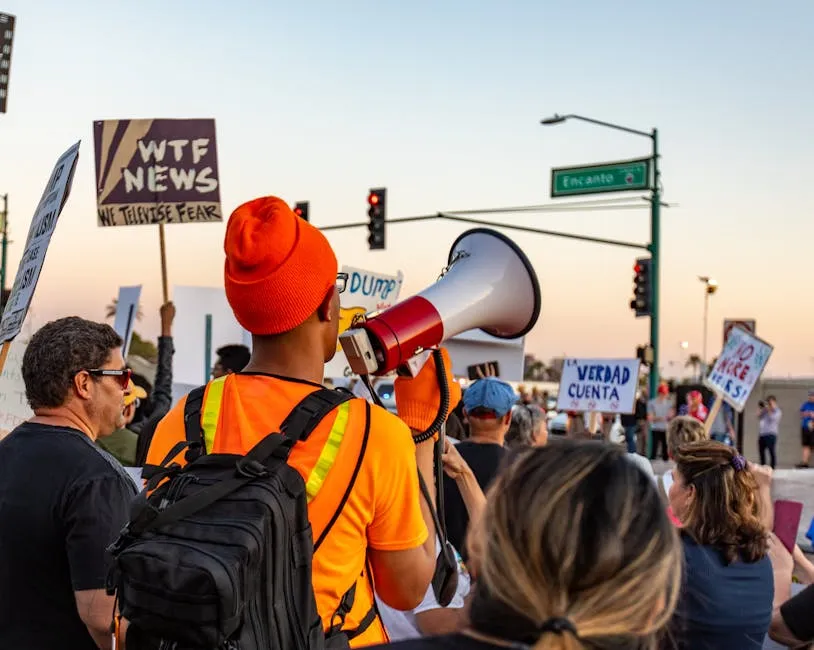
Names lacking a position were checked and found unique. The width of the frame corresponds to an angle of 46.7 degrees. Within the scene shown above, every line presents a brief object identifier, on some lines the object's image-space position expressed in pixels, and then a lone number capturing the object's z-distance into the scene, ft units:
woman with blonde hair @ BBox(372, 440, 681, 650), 3.98
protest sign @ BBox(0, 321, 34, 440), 16.21
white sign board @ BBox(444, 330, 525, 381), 12.17
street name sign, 61.21
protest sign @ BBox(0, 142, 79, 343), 11.37
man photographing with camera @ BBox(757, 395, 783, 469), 63.87
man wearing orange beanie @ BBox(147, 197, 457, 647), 6.11
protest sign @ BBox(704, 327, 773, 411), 32.17
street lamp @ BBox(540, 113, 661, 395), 66.03
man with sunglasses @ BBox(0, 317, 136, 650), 8.12
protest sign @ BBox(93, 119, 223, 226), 18.34
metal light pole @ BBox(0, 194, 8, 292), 101.47
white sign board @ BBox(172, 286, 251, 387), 31.99
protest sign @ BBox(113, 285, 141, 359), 21.59
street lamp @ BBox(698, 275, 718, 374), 101.19
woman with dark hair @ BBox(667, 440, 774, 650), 9.43
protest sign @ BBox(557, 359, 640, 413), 35.68
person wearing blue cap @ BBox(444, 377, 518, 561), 13.94
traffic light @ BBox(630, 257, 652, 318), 67.77
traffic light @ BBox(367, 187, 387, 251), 68.49
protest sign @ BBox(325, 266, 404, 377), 30.68
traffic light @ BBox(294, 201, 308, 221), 70.69
